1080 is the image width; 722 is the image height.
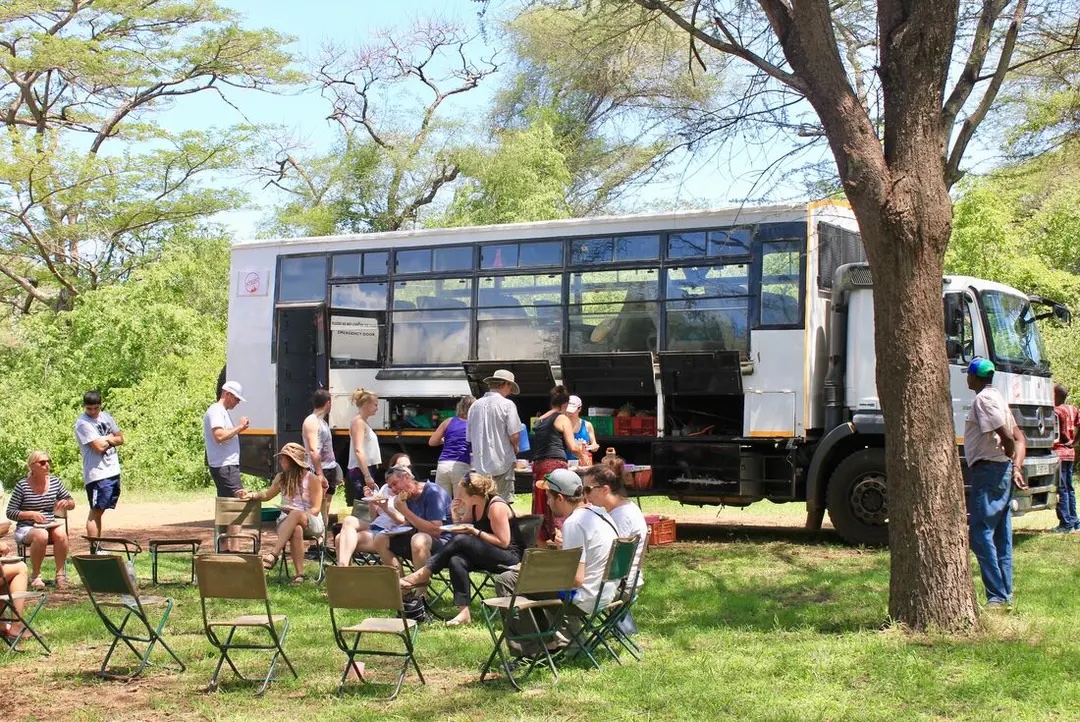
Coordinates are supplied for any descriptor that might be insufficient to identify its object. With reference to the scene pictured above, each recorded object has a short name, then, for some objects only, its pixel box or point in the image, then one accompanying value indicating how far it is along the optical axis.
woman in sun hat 9.75
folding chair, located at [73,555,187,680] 6.73
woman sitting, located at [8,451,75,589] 9.37
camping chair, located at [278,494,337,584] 9.98
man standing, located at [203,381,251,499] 10.80
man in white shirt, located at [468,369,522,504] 10.41
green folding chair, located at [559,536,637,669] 6.93
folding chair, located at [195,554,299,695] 6.51
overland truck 11.95
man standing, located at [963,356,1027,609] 8.03
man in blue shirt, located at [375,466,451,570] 8.41
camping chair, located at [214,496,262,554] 9.97
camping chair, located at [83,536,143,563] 9.62
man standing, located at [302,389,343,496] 10.33
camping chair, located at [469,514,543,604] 8.35
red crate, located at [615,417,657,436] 13.01
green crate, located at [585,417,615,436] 13.21
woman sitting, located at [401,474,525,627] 8.05
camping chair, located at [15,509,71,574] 9.62
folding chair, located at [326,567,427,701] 6.34
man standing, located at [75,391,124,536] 10.91
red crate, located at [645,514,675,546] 12.56
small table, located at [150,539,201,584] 9.91
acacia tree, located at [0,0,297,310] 27.19
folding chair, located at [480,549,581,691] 6.50
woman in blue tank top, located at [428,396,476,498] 10.79
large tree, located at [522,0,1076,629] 7.42
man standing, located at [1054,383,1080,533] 12.98
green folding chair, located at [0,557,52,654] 7.38
